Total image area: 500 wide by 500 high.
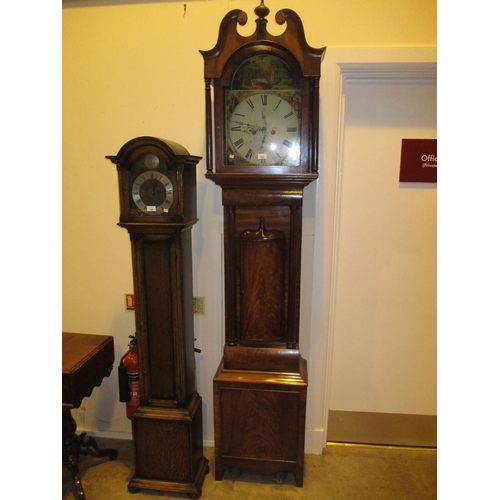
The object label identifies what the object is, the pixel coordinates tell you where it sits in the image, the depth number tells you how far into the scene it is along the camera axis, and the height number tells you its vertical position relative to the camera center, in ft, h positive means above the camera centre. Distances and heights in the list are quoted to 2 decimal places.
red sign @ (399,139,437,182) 6.47 +1.56
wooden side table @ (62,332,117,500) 5.51 -1.99
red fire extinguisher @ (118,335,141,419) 6.31 -2.25
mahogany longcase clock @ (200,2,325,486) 5.05 +0.40
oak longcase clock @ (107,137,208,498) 5.29 -0.90
